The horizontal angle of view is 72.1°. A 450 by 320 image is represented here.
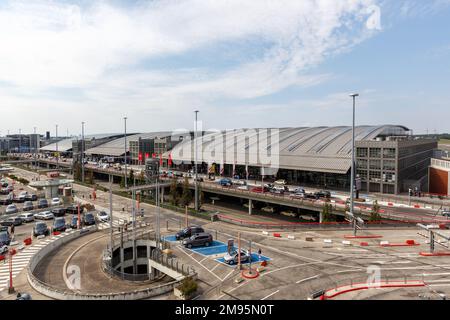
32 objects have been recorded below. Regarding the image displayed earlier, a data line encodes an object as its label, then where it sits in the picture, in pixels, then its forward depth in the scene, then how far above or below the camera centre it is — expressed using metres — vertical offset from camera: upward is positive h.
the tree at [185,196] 58.97 -8.41
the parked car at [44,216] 51.65 -10.57
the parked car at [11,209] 55.41 -10.30
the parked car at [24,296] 22.70 -10.68
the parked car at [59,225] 43.91 -10.38
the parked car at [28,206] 57.70 -10.15
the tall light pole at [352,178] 38.57 -3.49
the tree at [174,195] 61.94 -8.62
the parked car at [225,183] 73.86 -7.42
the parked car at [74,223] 45.62 -10.59
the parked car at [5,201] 65.94 -10.42
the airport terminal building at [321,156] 64.44 -1.04
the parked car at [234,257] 30.11 -10.34
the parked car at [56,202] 61.27 -9.86
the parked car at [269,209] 65.38 -12.18
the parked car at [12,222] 47.47 -10.75
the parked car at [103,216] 49.64 -10.49
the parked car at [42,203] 59.78 -9.97
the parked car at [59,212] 54.22 -10.44
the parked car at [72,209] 56.01 -10.35
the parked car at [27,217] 50.78 -10.59
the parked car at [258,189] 65.16 -8.07
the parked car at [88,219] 47.50 -10.38
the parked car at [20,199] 68.88 -10.30
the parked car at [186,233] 38.38 -10.03
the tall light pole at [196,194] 54.81 -7.52
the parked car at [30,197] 69.50 -10.11
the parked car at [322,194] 59.19 -8.21
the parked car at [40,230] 42.22 -10.62
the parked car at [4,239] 38.74 -10.94
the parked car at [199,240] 35.34 -10.19
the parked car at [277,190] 62.81 -7.92
